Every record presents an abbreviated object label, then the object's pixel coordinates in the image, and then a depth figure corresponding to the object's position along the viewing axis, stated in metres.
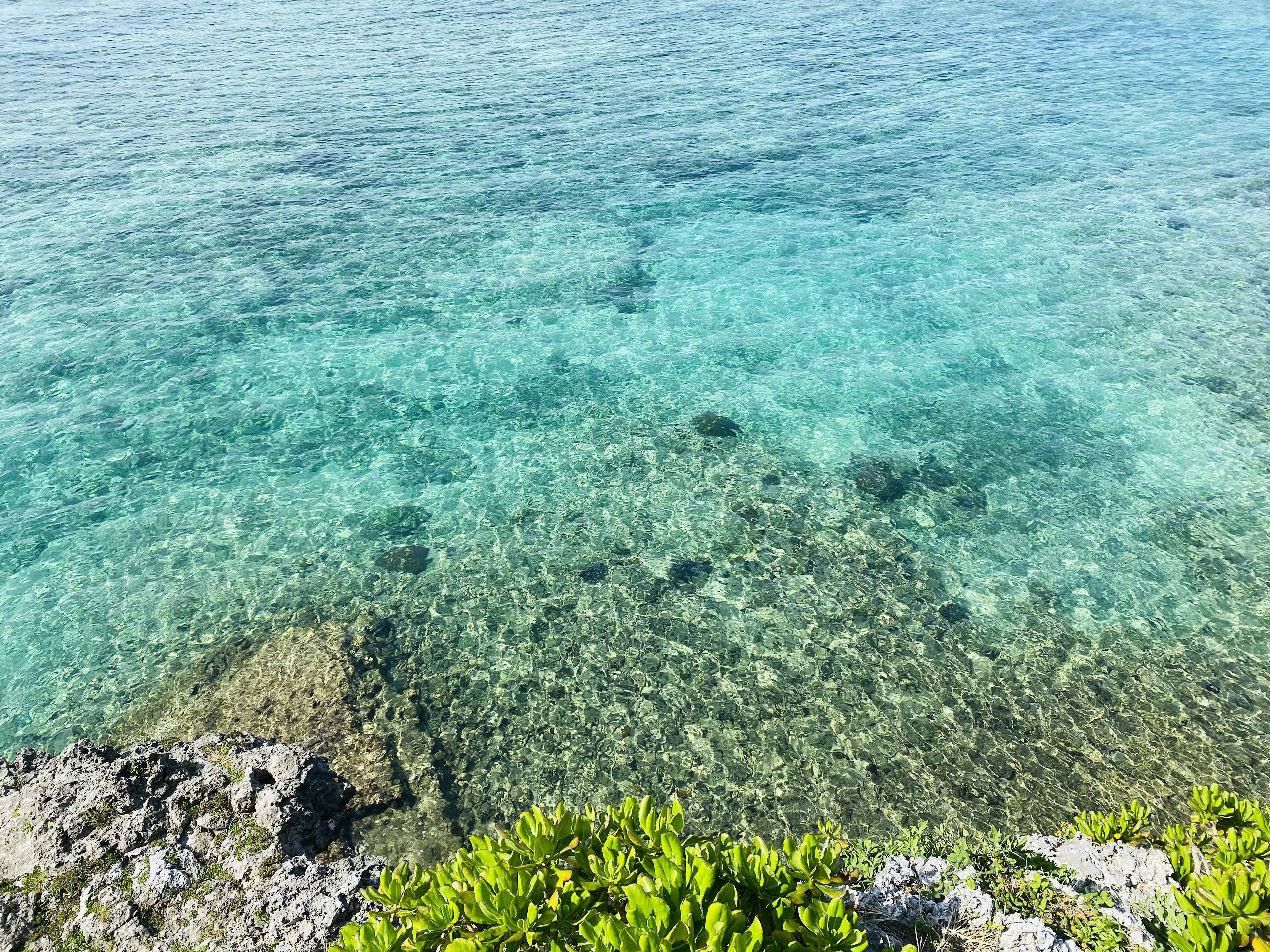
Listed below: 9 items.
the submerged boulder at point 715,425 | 14.62
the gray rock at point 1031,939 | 5.22
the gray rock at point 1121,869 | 5.94
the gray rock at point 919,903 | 5.61
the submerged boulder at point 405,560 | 11.93
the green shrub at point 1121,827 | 6.66
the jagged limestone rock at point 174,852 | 6.11
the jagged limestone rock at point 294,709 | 9.09
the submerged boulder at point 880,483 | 13.06
